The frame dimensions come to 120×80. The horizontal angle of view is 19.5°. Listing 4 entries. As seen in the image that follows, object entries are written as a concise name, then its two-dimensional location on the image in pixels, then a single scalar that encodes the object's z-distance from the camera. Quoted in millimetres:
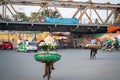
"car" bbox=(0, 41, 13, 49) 52384
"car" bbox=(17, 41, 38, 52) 41344
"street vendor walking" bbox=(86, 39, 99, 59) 26156
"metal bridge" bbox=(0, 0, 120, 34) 54672
